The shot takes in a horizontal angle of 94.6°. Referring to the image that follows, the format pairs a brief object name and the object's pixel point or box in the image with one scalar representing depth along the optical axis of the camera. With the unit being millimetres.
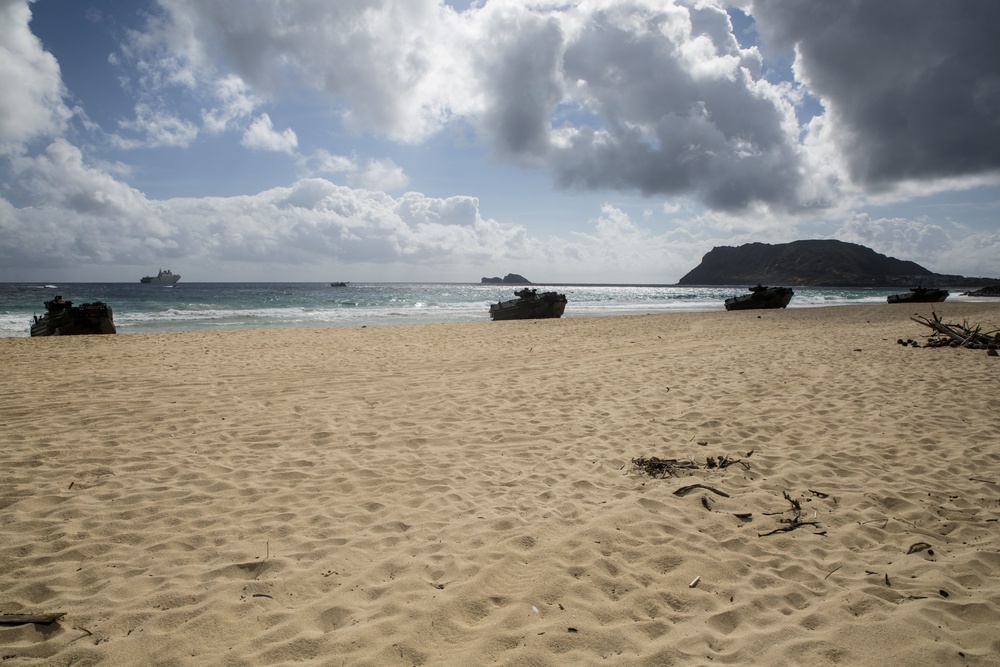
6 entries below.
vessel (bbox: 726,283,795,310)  34750
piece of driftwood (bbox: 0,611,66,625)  2551
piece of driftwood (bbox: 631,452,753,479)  4625
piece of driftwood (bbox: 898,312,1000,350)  10516
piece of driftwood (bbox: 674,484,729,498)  4160
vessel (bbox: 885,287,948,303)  40281
